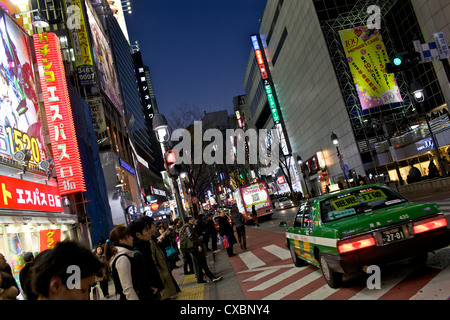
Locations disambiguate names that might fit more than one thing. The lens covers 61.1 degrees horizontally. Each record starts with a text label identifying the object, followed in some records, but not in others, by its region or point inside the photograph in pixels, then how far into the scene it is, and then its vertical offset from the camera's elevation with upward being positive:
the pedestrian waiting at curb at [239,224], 17.08 -0.71
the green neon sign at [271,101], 70.69 +17.61
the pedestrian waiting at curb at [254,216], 29.47 -0.91
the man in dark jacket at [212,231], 18.41 -0.77
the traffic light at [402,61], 10.84 +2.90
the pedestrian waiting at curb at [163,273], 5.61 -0.66
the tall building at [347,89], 36.88 +10.19
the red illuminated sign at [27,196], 12.41 +2.31
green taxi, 6.04 -0.97
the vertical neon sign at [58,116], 18.33 +6.32
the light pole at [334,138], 30.06 +3.47
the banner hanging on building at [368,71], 35.12 +9.32
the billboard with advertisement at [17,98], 14.39 +6.71
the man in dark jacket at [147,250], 4.99 -0.26
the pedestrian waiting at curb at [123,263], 4.08 -0.28
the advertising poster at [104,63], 40.44 +19.95
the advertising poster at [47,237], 15.16 +0.68
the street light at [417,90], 23.30 +4.33
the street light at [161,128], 12.62 +3.17
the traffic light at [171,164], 13.22 +2.09
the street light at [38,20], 19.25 +11.62
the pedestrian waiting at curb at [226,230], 15.77 -0.75
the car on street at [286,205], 49.16 -1.11
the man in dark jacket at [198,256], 10.62 -1.03
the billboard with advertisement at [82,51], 35.34 +17.67
